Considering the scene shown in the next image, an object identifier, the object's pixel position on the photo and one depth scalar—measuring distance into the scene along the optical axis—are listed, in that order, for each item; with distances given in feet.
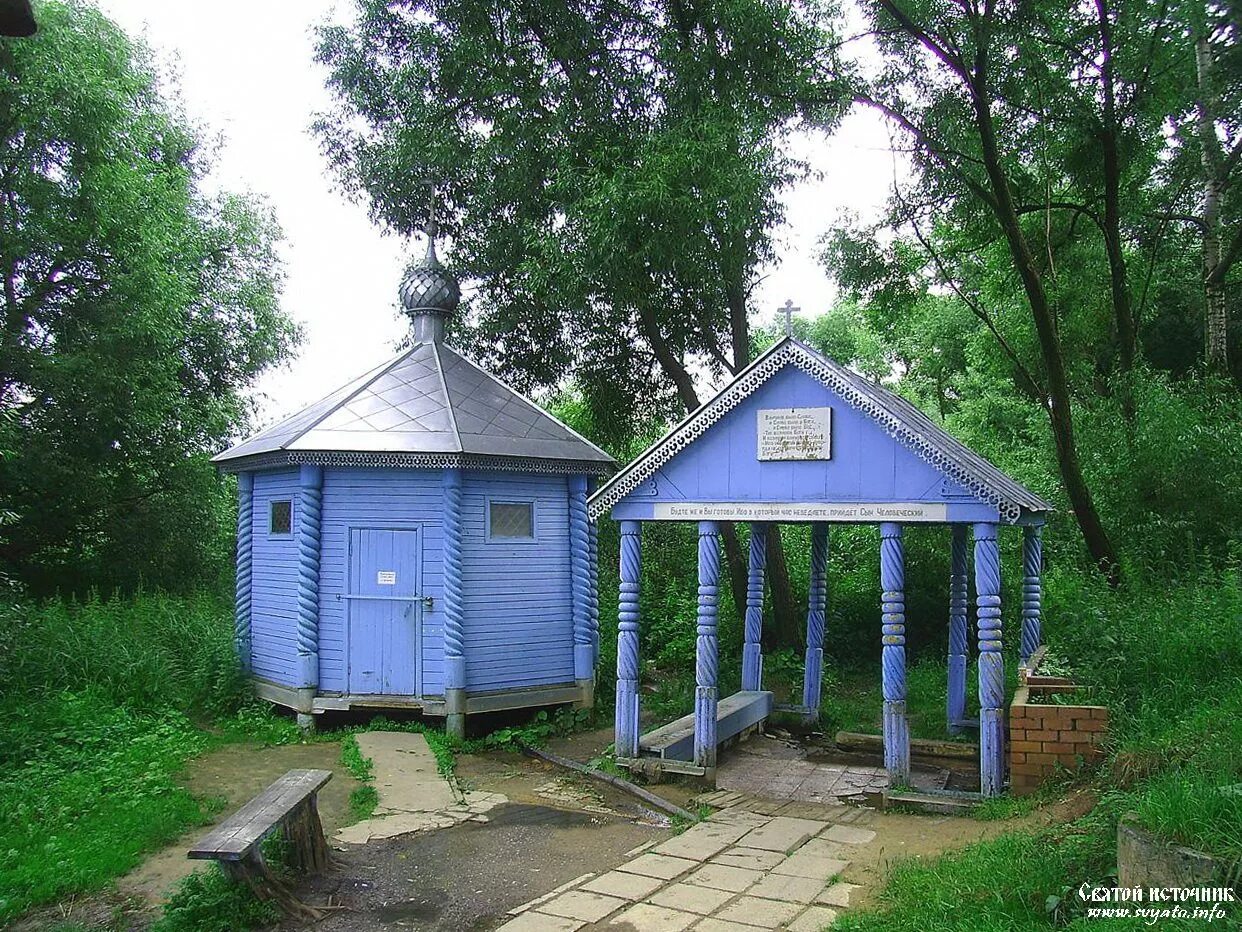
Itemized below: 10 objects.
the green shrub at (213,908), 17.21
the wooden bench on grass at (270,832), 17.24
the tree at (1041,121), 35.04
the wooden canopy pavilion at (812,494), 25.16
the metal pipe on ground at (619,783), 25.44
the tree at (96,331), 53.78
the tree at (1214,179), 39.40
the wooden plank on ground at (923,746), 31.32
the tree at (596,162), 38.47
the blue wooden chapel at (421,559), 35.14
